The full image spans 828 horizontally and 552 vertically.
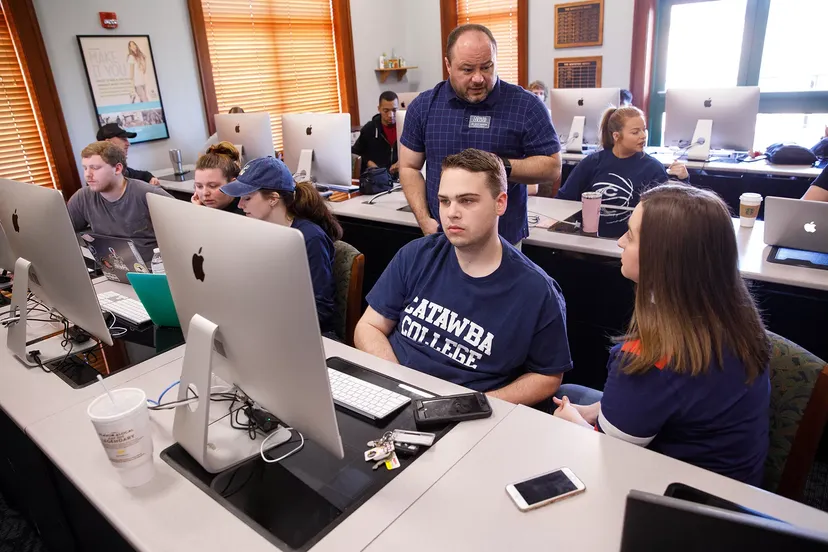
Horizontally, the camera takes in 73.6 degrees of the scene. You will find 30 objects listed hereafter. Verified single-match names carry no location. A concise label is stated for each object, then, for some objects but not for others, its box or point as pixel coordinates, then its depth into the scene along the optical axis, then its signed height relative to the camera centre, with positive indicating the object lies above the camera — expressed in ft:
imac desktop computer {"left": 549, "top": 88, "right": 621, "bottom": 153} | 13.17 -0.72
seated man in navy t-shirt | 4.72 -1.86
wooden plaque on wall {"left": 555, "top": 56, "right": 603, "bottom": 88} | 17.13 +0.28
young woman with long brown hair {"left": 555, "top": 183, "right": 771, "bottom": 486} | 3.34 -1.59
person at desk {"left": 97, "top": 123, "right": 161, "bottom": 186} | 12.62 -0.45
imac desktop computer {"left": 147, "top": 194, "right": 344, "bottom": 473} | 2.82 -1.17
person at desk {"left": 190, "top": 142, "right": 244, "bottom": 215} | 7.47 -0.92
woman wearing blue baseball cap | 6.18 -1.22
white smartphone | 3.13 -2.22
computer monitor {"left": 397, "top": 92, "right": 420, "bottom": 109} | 16.38 -0.12
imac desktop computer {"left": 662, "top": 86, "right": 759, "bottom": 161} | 11.65 -0.96
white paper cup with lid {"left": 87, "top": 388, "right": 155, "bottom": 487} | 3.25 -1.81
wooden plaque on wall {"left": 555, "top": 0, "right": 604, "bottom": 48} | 16.55 +1.66
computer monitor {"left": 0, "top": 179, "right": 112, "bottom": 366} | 4.40 -1.21
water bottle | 6.39 -1.69
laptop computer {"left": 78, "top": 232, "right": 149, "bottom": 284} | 6.63 -1.66
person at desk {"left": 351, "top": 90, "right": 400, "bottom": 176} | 16.51 -1.25
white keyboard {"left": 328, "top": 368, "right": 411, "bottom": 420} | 4.09 -2.19
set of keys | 3.61 -2.22
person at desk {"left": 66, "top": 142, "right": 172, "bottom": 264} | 8.11 -1.27
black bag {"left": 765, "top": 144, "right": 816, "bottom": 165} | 11.48 -1.76
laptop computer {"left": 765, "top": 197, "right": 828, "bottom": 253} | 6.34 -1.78
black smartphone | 3.90 -2.18
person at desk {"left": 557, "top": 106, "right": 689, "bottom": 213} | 8.71 -1.29
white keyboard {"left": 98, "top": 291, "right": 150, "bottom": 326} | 5.98 -2.09
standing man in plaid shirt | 7.23 -0.45
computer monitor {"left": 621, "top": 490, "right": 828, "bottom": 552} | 1.41 -1.19
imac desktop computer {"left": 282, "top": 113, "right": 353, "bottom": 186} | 10.46 -0.85
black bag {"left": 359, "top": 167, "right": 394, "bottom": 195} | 11.60 -1.72
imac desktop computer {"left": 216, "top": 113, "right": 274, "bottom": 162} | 11.75 -0.56
